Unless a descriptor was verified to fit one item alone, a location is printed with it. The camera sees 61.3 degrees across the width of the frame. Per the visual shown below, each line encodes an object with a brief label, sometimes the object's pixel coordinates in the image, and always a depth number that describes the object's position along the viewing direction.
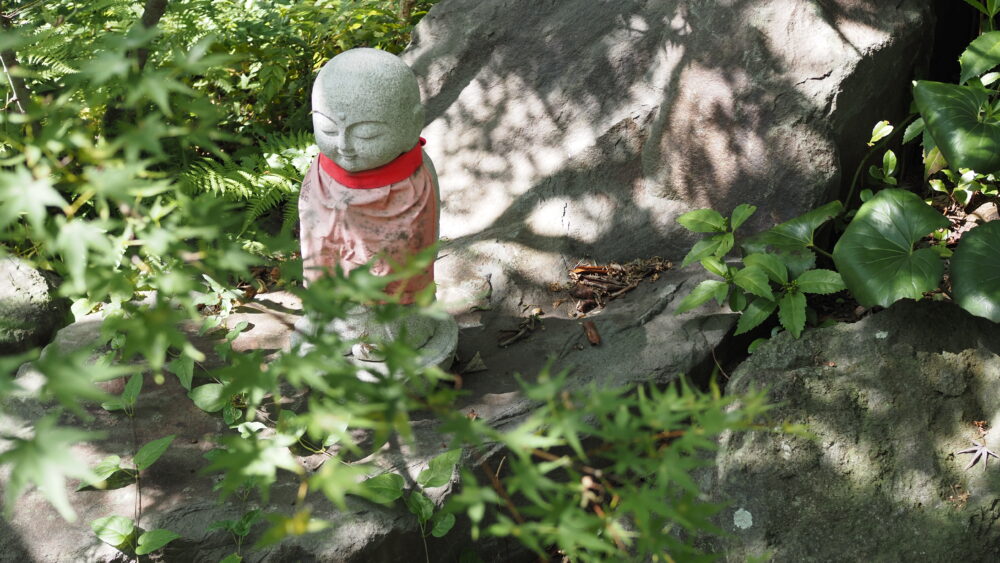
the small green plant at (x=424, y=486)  2.88
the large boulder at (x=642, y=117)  4.13
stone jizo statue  3.06
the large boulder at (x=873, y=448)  2.88
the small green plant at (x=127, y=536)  2.72
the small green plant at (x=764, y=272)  3.53
